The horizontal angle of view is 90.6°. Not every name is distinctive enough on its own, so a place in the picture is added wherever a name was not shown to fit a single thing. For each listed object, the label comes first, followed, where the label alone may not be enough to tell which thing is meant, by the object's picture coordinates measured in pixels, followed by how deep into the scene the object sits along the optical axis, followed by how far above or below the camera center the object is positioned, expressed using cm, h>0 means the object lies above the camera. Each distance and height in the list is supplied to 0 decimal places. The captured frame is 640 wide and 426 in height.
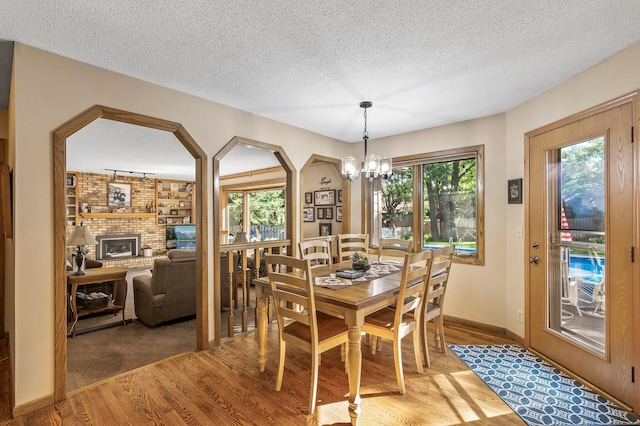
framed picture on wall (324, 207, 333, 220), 552 -2
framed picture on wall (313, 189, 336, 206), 548 +26
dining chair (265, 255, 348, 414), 214 -88
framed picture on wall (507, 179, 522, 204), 328 +20
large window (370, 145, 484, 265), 386 +12
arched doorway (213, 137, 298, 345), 322 +12
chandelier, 302 +44
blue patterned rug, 207 -136
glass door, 224 -30
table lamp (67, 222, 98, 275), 395 -34
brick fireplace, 815 -86
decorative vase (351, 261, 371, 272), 300 -51
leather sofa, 379 -94
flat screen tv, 942 -70
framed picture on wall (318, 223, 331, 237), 555 -30
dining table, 205 -67
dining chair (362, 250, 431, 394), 230 -89
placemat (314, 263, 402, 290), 255 -58
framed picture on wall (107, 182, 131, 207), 838 +53
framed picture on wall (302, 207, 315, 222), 586 -5
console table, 368 -82
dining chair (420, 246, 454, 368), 263 -78
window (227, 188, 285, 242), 829 -1
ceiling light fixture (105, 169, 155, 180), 808 +109
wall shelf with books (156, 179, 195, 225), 934 +37
